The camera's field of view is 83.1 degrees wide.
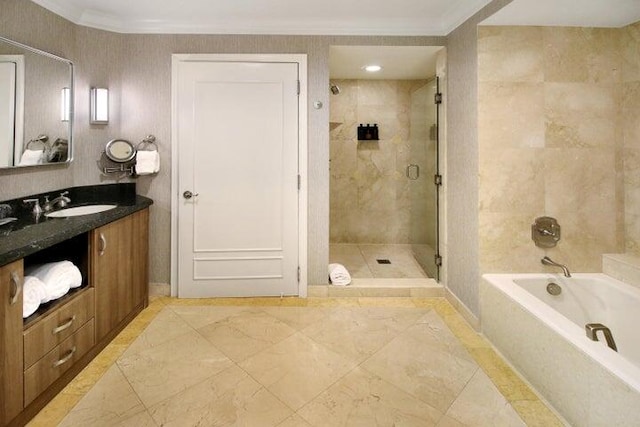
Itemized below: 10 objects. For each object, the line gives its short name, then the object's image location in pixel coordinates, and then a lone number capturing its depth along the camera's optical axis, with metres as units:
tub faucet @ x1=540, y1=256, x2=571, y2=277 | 2.42
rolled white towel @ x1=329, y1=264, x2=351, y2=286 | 3.27
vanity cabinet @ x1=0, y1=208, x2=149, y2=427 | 1.52
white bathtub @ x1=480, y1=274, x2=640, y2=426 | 1.42
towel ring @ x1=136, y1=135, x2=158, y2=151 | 3.04
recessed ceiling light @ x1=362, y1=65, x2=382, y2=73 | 3.85
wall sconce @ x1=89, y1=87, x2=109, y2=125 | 2.87
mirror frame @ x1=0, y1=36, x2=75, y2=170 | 2.53
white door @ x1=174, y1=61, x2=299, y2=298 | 3.06
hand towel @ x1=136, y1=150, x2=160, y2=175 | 2.96
